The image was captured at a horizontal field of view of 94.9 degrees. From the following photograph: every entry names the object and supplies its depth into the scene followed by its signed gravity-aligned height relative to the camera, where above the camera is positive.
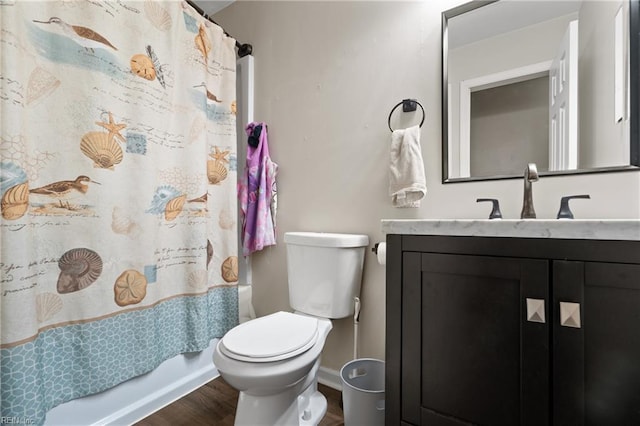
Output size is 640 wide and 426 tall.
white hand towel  1.26 +0.19
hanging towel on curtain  1.73 +0.11
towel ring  1.33 +0.50
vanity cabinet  0.66 -0.30
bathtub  1.13 -0.81
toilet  0.95 -0.45
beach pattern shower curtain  0.96 +0.08
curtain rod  1.91 +1.08
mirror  0.99 +0.48
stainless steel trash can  1.14 -0.76
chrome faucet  0.99 +0.05
